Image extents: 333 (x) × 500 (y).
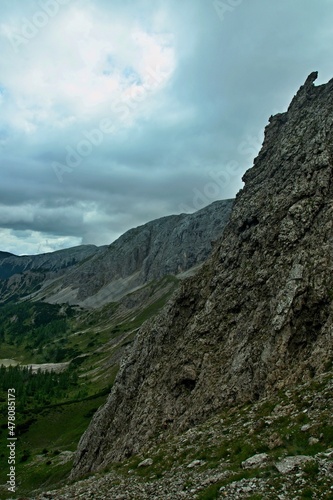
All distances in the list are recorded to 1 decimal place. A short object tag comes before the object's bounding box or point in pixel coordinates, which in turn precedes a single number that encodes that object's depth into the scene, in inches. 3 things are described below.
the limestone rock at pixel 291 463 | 756.0
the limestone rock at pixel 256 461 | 833.2
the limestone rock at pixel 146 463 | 1234.2
